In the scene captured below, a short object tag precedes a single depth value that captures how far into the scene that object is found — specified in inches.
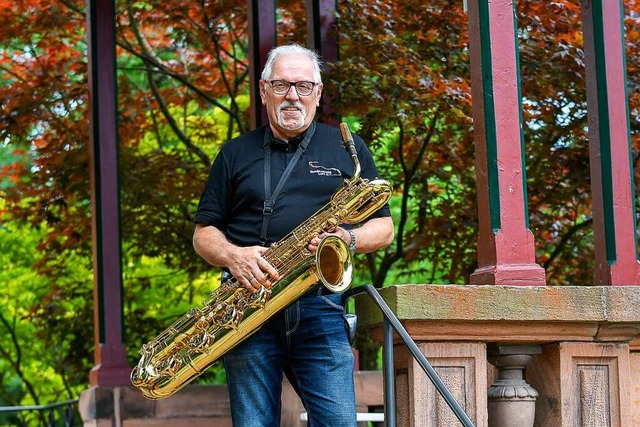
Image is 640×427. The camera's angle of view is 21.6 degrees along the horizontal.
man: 252.7
